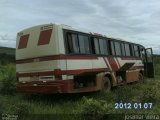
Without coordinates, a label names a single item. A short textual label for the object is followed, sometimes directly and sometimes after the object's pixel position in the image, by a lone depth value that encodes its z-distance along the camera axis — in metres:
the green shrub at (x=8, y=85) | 7.30
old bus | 5.85
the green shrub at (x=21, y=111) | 4.48
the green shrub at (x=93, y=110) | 4.02
